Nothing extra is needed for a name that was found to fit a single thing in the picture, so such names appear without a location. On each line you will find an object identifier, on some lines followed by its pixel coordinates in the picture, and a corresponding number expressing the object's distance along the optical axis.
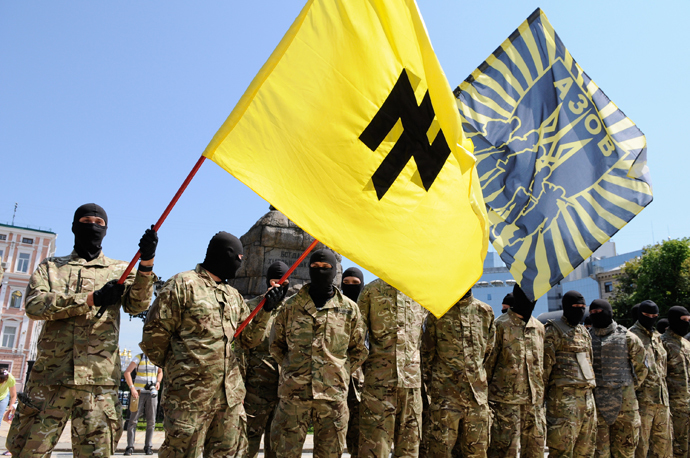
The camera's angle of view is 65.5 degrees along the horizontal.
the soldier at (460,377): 5.82
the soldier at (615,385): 7.97
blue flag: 5.82
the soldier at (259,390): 6.04
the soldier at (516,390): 6.35
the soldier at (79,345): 3.97
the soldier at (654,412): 8.78
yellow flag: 3.56
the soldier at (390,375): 5.42
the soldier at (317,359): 4.94
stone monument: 10.90
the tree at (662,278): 31.09
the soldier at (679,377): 9.66
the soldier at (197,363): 4.10
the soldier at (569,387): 6.88
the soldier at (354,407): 6.17
